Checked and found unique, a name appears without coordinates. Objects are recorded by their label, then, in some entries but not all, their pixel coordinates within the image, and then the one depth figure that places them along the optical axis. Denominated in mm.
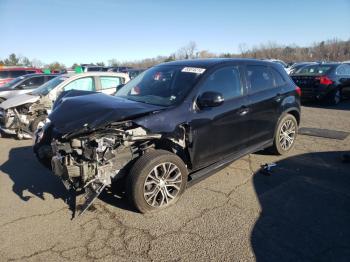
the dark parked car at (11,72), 16172
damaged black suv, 3738
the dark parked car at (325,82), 12172
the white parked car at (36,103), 7883
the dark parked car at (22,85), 11399
